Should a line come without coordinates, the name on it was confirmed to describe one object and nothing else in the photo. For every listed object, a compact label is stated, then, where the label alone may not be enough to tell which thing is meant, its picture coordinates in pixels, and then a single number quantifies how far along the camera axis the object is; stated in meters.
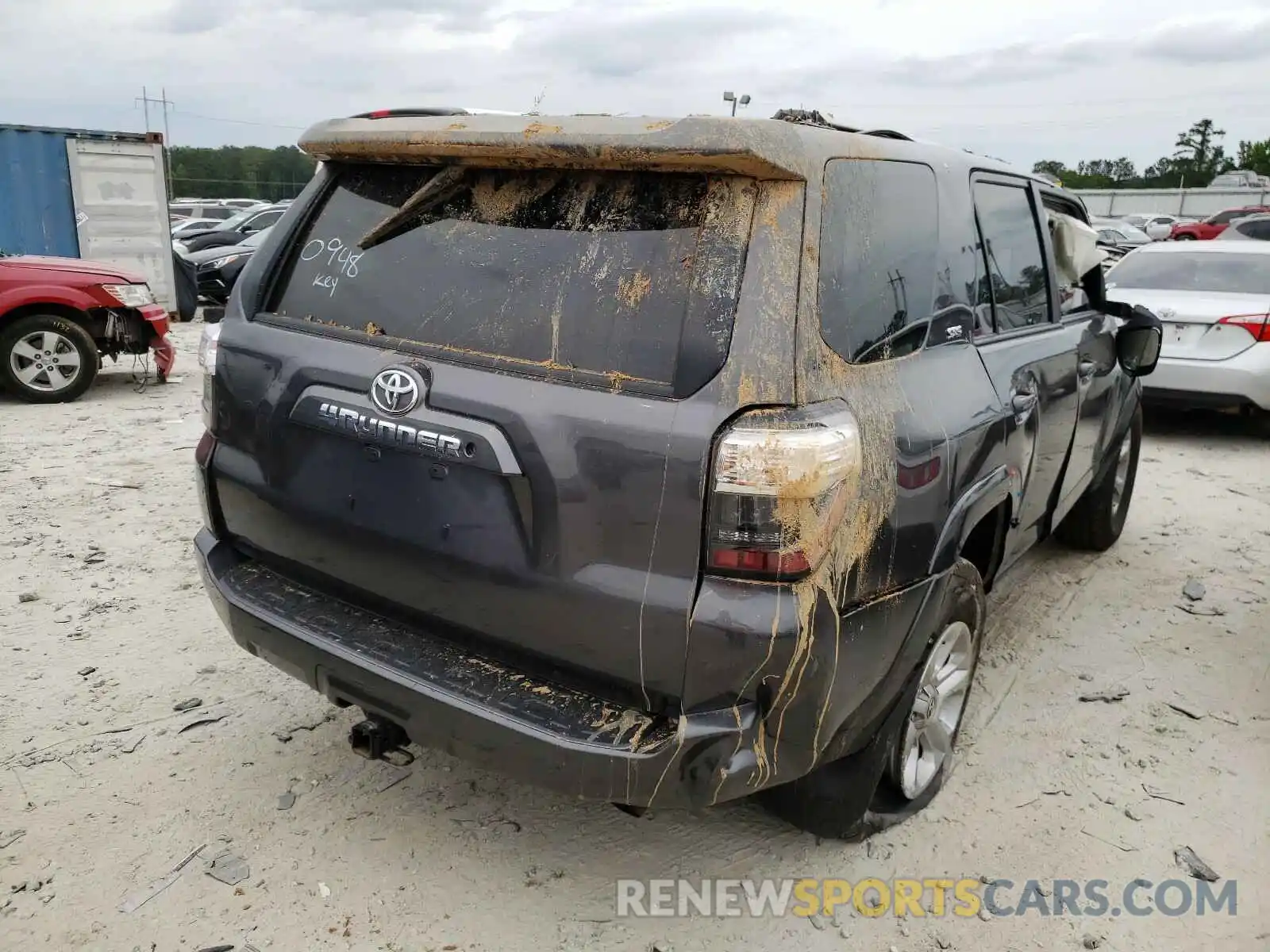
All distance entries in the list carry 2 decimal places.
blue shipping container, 11.99
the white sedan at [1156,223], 32.06
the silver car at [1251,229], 20.19
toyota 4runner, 1.97
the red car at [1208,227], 24.55
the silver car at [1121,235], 26.07
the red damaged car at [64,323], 7.85
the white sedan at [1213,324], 7.29
